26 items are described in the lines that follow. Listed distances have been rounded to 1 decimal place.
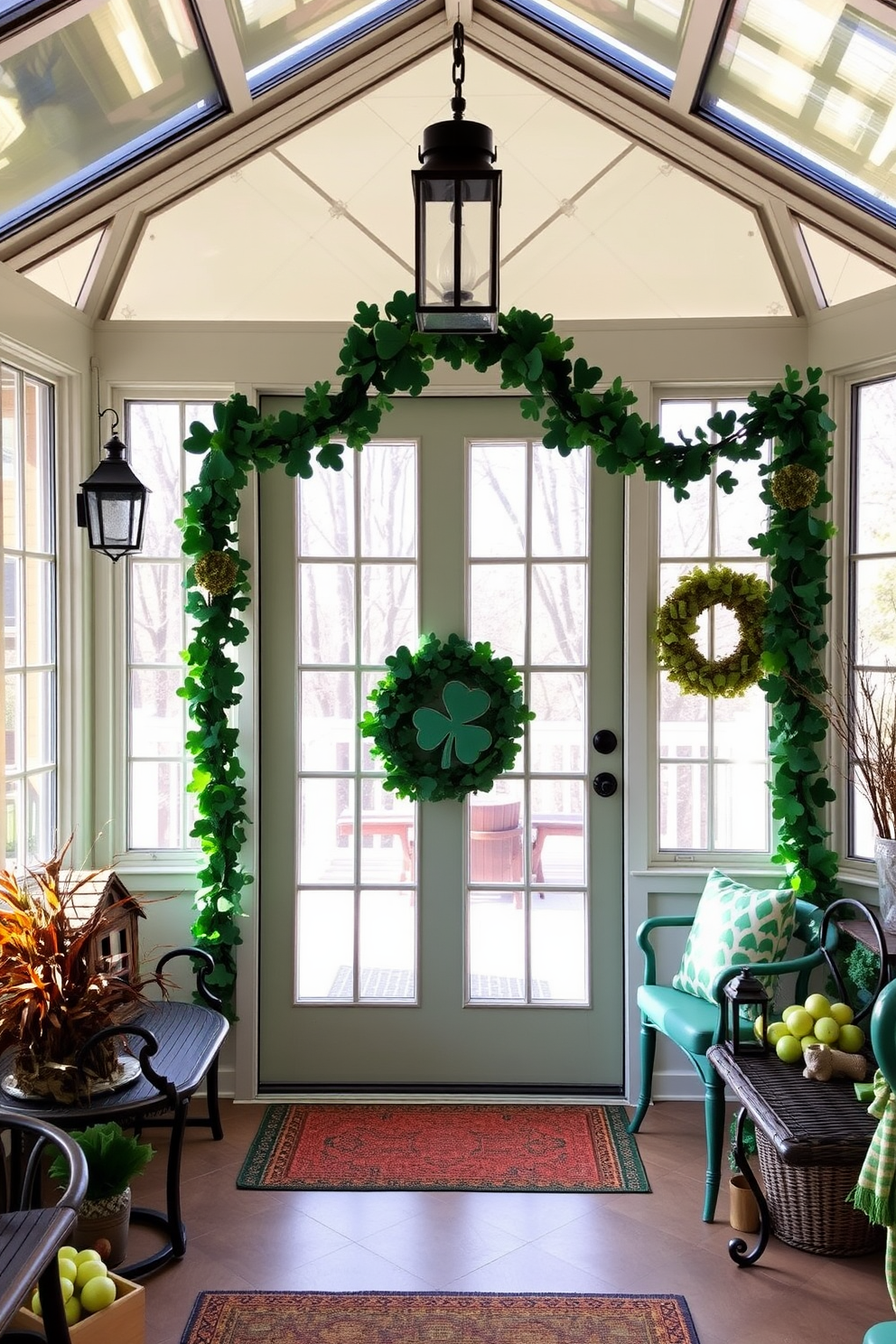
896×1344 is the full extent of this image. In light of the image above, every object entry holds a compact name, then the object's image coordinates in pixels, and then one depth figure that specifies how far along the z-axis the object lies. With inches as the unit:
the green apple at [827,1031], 125.3
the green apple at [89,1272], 96.1
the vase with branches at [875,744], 124.5
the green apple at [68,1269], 95.6
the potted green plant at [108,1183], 111.0
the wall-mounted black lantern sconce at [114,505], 134.5
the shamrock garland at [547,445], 131.6
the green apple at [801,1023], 126.7
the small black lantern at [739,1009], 124.6
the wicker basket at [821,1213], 117.0
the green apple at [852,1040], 125.5
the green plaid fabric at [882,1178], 78.7
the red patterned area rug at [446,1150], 134.7
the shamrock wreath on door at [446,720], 155.1
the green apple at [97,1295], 94.3
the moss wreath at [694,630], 151.5
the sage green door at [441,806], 160.1
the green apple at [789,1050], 125.4
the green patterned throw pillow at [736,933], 139.2
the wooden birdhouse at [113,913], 127.8
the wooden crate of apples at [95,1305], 93.1
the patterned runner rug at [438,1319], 104.0
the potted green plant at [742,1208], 122.3
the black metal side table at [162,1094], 109.3
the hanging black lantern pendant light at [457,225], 85.7
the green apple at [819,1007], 127.8
